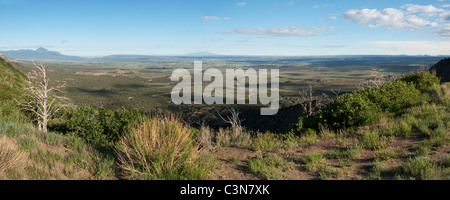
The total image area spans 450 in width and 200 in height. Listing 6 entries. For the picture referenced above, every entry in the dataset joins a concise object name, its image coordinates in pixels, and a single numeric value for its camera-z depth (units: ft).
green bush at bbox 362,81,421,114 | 38.81
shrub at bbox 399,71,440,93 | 50.26
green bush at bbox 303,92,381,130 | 31.32
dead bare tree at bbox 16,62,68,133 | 46.88
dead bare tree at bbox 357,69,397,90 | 72.33
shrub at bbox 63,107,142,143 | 41.78
